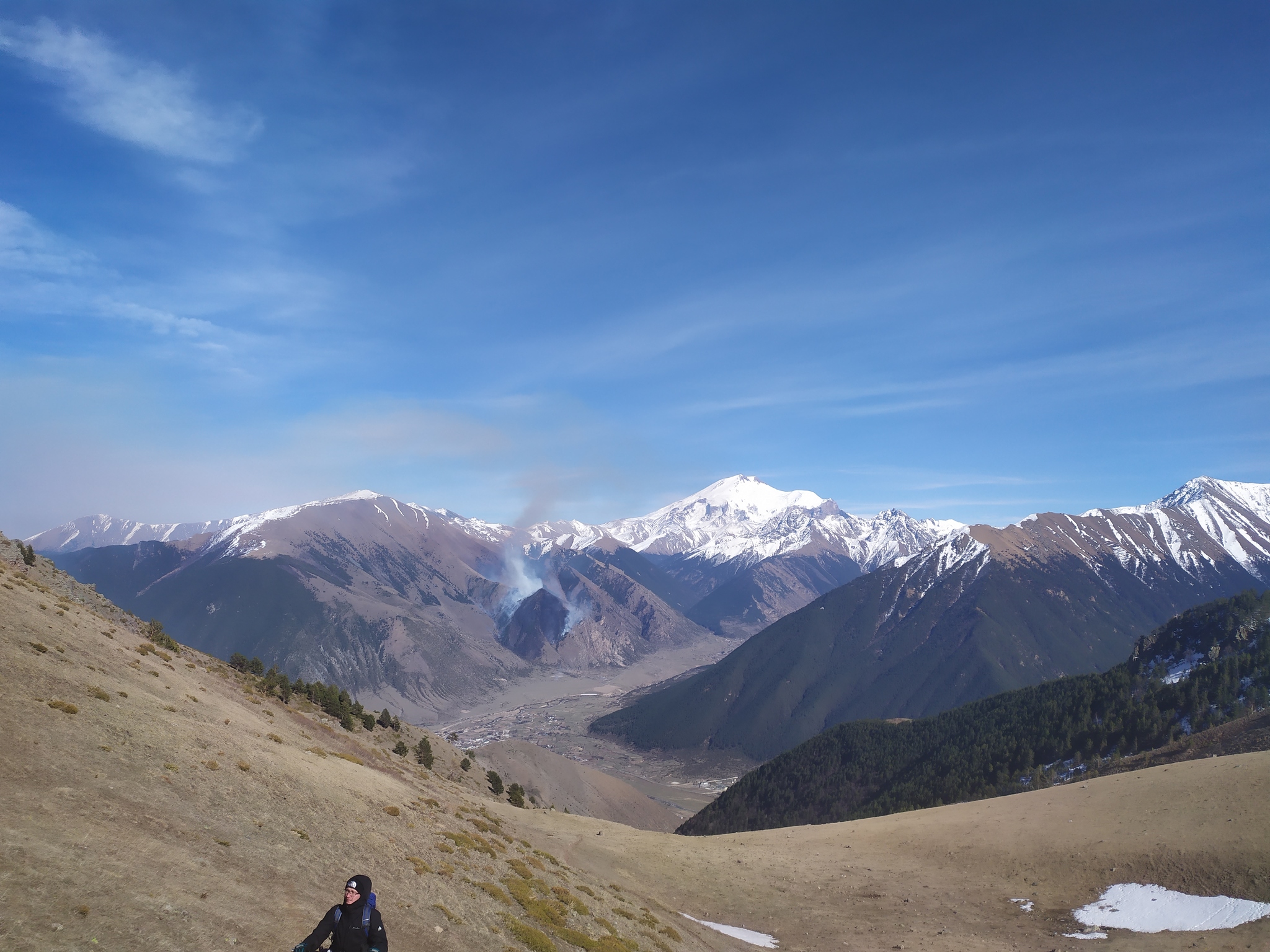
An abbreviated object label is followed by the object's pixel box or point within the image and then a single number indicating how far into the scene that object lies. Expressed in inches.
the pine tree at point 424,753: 3614.7
